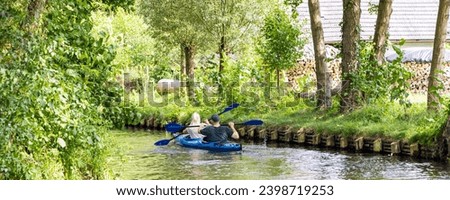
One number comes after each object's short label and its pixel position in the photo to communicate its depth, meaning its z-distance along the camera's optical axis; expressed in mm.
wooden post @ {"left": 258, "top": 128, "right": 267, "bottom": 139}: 30033
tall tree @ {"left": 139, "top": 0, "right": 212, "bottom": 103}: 40938
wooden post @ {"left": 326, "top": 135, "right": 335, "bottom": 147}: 26500
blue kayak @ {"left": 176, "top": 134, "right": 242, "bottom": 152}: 25750
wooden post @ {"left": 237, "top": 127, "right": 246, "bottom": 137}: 31556
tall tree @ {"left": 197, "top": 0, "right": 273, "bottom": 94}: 40297
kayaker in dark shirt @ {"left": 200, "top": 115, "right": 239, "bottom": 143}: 26422
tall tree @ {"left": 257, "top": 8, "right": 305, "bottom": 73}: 33719
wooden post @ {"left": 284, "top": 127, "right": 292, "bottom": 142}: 28605
